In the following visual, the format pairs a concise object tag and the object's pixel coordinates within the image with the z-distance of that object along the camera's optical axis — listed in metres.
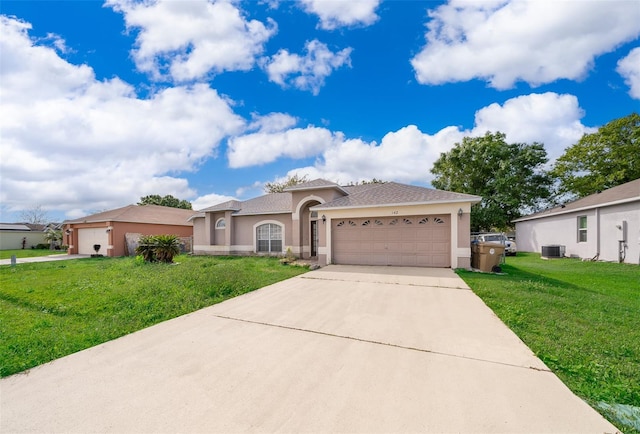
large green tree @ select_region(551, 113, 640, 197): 21.86
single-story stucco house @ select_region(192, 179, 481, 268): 11.14
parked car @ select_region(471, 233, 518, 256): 17.58
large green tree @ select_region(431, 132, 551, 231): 24.55
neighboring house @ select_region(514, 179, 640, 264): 12.23
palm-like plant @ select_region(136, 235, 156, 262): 13.73
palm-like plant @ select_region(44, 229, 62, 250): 29.23
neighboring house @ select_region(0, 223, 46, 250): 30.27
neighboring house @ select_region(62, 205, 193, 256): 19.92
